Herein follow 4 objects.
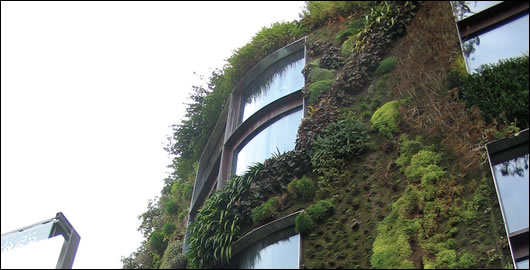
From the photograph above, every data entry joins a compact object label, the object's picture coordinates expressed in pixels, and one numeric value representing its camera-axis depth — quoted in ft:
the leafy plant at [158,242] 61.26
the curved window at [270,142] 53.93
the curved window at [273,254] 42.29
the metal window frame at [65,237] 34.99
